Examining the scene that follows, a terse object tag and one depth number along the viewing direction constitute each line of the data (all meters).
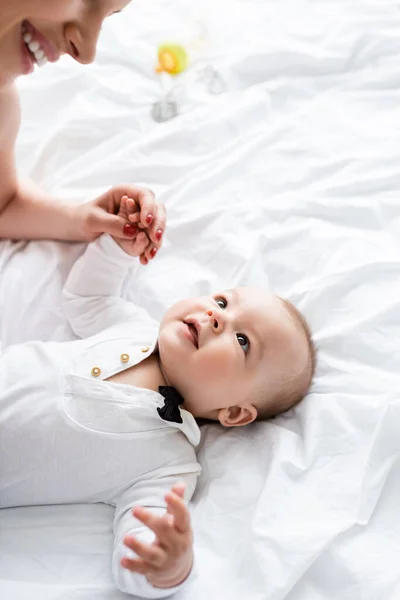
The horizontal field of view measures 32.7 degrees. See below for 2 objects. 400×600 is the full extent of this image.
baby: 1.05
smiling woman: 0.93
